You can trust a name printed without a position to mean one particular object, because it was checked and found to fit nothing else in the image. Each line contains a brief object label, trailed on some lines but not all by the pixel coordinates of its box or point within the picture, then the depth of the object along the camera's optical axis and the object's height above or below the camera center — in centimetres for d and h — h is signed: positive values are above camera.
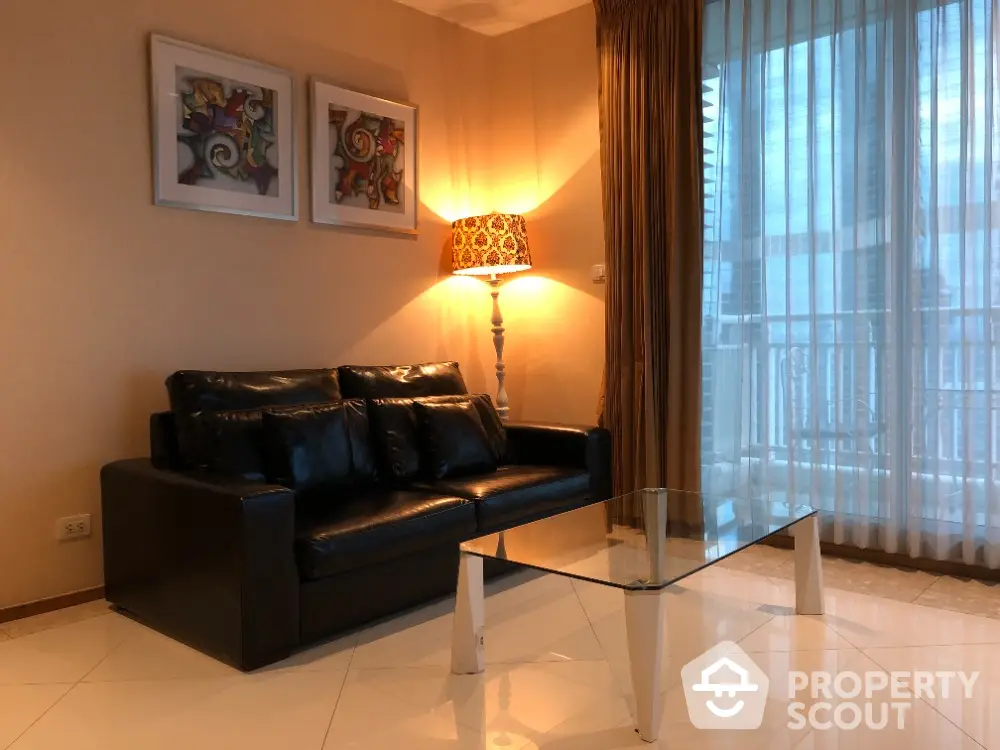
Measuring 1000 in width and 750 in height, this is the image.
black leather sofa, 240 -52
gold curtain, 386 +63
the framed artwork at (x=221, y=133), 329 +101
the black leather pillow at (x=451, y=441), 341 -34
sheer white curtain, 312 +40
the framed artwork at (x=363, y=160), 386 +104
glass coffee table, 195 -55
